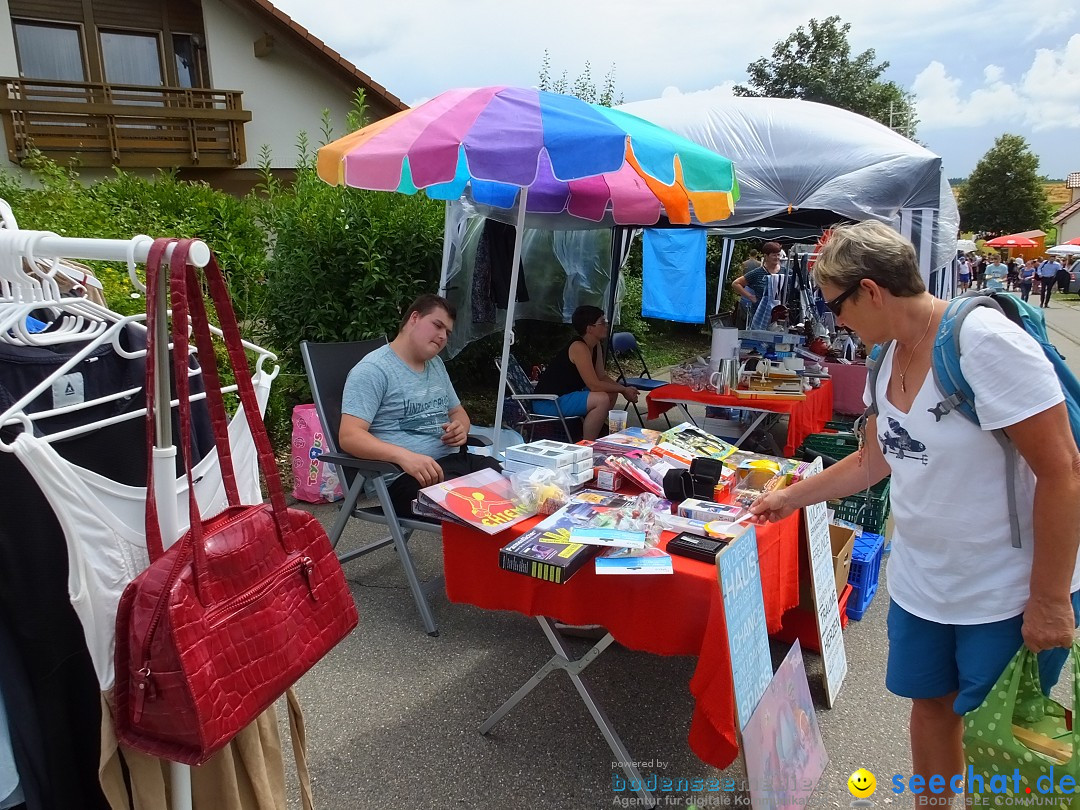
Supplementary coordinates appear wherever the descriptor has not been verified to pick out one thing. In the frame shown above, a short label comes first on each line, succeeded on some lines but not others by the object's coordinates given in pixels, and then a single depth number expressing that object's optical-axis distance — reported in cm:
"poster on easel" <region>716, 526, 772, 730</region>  175
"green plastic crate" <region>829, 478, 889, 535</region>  385
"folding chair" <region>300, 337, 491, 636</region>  303
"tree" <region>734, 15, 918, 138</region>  2383
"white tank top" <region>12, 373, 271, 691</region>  95
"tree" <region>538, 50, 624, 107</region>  1178
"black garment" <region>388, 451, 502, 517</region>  322
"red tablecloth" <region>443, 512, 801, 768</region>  175
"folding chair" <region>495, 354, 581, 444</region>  512
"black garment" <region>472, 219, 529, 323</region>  598
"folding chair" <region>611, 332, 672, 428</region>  630
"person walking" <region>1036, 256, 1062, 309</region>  2258
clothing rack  100
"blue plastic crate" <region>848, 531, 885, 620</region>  317
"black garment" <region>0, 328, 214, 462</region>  115
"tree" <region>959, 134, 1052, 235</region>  3859
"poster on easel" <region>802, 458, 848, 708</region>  246
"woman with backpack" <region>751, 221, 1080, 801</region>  137
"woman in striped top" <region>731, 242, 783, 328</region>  962
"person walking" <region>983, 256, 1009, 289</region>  2457
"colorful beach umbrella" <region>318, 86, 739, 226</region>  283
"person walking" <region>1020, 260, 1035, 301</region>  2348
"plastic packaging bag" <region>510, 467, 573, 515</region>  224
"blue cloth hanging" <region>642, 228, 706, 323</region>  960
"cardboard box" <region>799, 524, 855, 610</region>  288
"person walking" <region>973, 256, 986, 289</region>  2860
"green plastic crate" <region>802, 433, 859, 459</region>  473
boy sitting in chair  305
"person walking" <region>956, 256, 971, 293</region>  2483
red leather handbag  96
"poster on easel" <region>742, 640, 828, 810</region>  176
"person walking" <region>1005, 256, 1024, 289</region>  2986
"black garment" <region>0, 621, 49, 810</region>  106
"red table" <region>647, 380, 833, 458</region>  471
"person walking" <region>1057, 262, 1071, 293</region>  2631
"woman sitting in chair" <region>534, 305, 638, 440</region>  528
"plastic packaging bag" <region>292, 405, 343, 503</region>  438
